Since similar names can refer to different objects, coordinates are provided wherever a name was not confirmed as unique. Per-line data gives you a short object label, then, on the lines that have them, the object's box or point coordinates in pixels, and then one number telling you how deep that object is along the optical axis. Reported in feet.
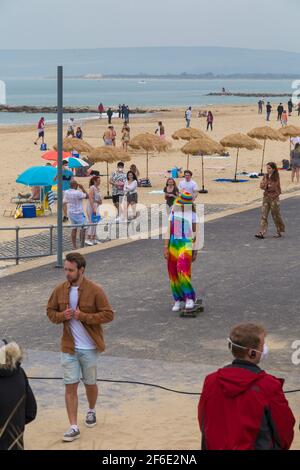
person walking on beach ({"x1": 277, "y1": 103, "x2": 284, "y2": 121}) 225.17
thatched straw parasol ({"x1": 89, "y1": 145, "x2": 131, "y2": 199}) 91.40
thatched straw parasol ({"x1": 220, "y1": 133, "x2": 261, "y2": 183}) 102.32
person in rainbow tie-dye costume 37.76
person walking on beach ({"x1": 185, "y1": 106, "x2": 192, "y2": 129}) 213.28
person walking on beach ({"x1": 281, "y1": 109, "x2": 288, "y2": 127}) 201.11
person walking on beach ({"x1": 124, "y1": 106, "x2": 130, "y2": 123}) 227.49
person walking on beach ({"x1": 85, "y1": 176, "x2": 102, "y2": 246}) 61.31
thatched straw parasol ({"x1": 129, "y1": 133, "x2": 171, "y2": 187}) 103.55
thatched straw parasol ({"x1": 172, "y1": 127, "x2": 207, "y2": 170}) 114.83
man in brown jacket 24.80
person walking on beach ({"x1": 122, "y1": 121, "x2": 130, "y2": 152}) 146.04
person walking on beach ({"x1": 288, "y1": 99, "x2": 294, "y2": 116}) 260.42
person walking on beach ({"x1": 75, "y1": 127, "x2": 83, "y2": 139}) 153.60
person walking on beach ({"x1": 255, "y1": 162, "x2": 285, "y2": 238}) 59.52
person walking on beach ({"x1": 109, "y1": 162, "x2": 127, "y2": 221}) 74.79
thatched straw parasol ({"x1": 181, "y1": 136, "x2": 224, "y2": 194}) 97.71
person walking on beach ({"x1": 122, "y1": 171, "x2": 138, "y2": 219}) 72.54
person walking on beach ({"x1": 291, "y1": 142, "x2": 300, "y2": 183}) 99.30
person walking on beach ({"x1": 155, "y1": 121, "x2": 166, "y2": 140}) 153.59
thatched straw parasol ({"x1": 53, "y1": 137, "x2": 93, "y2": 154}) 101.24
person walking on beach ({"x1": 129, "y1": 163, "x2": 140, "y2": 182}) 80.12
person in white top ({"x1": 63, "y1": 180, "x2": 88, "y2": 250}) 59.00
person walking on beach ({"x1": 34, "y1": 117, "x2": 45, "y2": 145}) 163.39
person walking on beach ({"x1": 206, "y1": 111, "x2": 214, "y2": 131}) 193.16
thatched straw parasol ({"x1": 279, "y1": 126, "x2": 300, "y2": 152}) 116.28
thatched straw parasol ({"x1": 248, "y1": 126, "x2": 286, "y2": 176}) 110.01
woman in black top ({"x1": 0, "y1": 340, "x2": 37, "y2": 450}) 18.72
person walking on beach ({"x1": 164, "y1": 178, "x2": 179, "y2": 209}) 70.64
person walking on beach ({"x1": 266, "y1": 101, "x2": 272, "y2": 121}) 229.86
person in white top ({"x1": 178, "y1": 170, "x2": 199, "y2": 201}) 68.90
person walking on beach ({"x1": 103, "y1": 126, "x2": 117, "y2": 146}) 136.26
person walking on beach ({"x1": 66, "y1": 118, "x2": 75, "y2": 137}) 166.81
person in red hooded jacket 16.11
